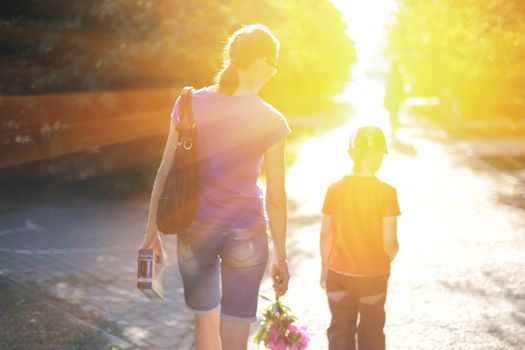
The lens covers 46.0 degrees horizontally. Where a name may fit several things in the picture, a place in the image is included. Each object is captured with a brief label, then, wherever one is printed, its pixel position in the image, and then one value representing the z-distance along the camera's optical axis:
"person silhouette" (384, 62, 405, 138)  19.14
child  3.63
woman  2.90
